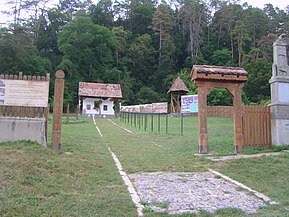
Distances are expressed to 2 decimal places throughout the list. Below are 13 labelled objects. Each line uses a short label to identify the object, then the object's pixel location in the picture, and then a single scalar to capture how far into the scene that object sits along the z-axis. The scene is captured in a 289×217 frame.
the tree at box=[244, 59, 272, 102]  45.75
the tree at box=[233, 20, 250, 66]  61.54
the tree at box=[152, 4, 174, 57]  71.38
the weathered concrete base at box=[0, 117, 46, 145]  8.72
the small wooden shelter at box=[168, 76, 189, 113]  44.47
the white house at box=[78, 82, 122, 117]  46.53
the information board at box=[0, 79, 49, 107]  9.02
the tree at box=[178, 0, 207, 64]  68.88
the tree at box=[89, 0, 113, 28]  74.00
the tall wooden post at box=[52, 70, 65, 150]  9.40
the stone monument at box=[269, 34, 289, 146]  11.03
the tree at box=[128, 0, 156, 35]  76.81
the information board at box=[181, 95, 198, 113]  34.75
